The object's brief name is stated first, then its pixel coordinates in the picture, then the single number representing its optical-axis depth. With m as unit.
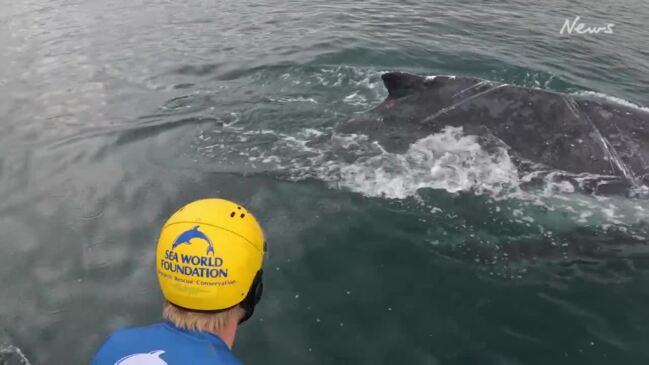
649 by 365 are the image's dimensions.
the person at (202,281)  3.08
